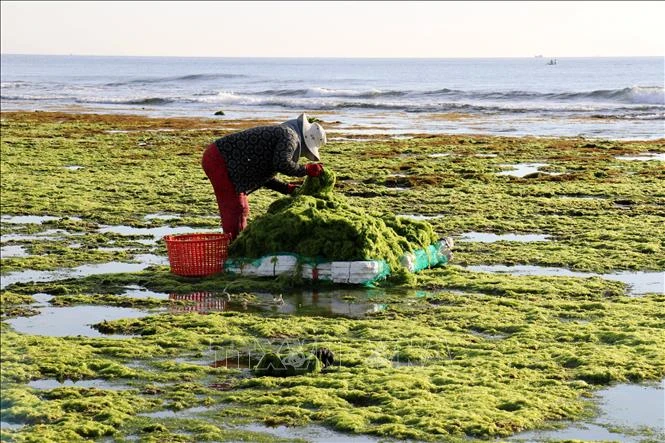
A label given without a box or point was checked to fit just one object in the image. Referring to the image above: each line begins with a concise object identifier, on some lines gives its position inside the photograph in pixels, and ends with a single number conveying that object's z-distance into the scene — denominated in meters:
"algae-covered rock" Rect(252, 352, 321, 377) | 7.57
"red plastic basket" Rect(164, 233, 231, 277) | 10.99
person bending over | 11.38
